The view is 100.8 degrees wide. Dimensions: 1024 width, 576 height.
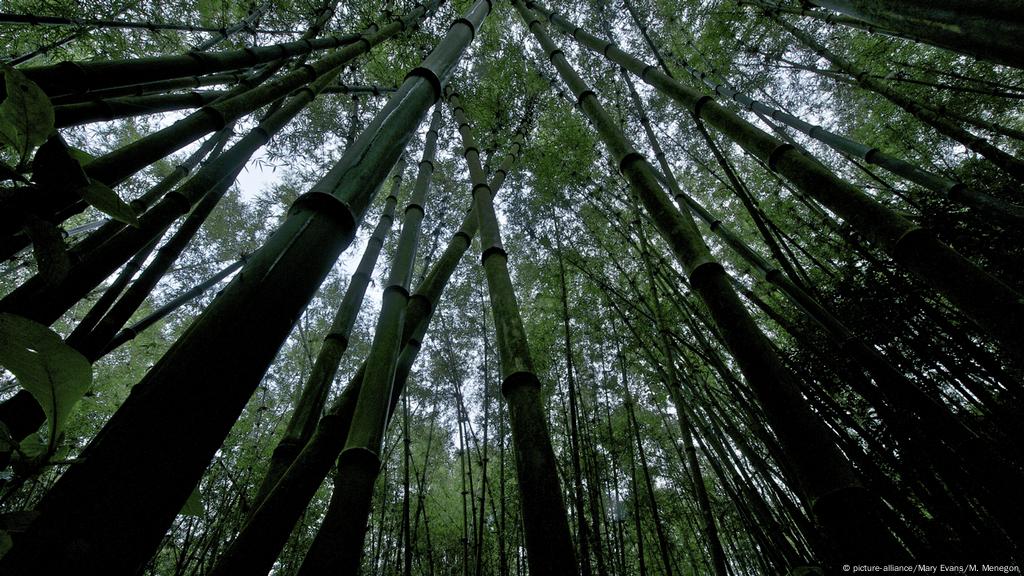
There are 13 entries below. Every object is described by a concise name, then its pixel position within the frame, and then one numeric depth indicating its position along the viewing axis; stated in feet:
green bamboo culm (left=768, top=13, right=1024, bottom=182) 7.95
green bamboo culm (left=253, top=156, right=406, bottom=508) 5.31
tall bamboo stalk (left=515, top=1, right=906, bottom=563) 2.50
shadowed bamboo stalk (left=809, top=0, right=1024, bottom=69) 3.88
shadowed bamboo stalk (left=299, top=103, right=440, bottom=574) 2.95
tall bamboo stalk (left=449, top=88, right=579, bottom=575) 2.86
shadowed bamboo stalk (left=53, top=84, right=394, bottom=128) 4.56
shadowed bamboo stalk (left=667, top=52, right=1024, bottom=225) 5.70
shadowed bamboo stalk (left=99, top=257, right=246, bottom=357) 6.18
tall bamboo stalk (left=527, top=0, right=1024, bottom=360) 3.14
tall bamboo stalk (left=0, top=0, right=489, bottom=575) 1.52
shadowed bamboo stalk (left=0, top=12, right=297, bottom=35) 6.61
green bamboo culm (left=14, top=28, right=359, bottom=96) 4.04
